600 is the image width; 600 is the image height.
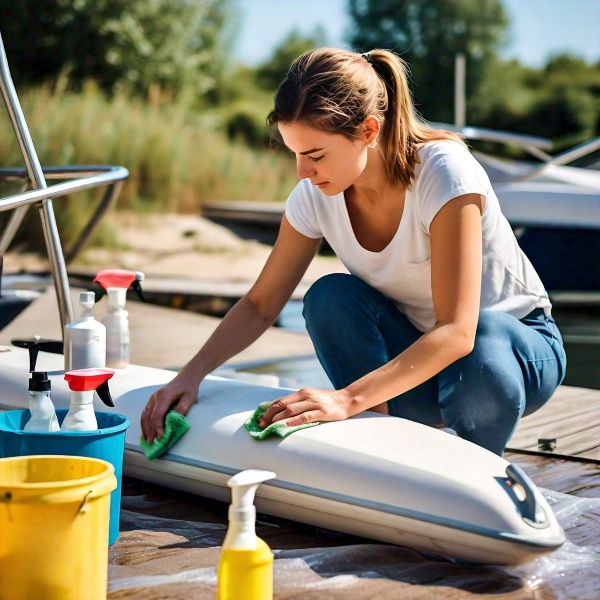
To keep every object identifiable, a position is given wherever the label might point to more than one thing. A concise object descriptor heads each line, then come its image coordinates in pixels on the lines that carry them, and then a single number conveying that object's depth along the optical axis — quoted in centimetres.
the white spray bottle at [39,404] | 210
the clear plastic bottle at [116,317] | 291
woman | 220
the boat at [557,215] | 692
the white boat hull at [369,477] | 194
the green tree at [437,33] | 2869
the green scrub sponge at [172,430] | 237
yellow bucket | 169
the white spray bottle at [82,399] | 209
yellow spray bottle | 167
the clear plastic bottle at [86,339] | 270
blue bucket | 203
